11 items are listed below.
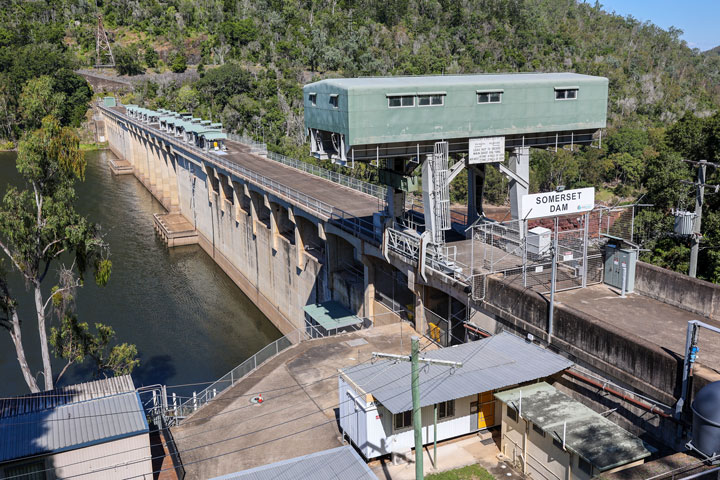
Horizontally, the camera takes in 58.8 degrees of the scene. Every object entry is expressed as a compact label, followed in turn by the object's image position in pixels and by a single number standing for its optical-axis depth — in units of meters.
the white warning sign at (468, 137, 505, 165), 31.31
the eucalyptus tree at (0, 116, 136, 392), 31.08
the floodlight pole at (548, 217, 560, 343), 23.65
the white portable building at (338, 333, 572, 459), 21.92
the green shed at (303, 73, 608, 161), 29.25
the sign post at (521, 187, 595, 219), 26.28
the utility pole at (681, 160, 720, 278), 28.12
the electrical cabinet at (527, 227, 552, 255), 29.03
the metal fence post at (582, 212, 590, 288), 26.42
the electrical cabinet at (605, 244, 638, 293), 26.52
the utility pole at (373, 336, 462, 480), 15.79
